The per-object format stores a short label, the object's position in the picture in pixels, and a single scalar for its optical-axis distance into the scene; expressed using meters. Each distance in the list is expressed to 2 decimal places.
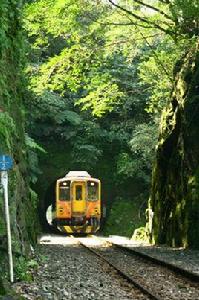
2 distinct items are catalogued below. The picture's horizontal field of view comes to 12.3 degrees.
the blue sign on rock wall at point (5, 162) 15.12
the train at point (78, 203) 51.11
